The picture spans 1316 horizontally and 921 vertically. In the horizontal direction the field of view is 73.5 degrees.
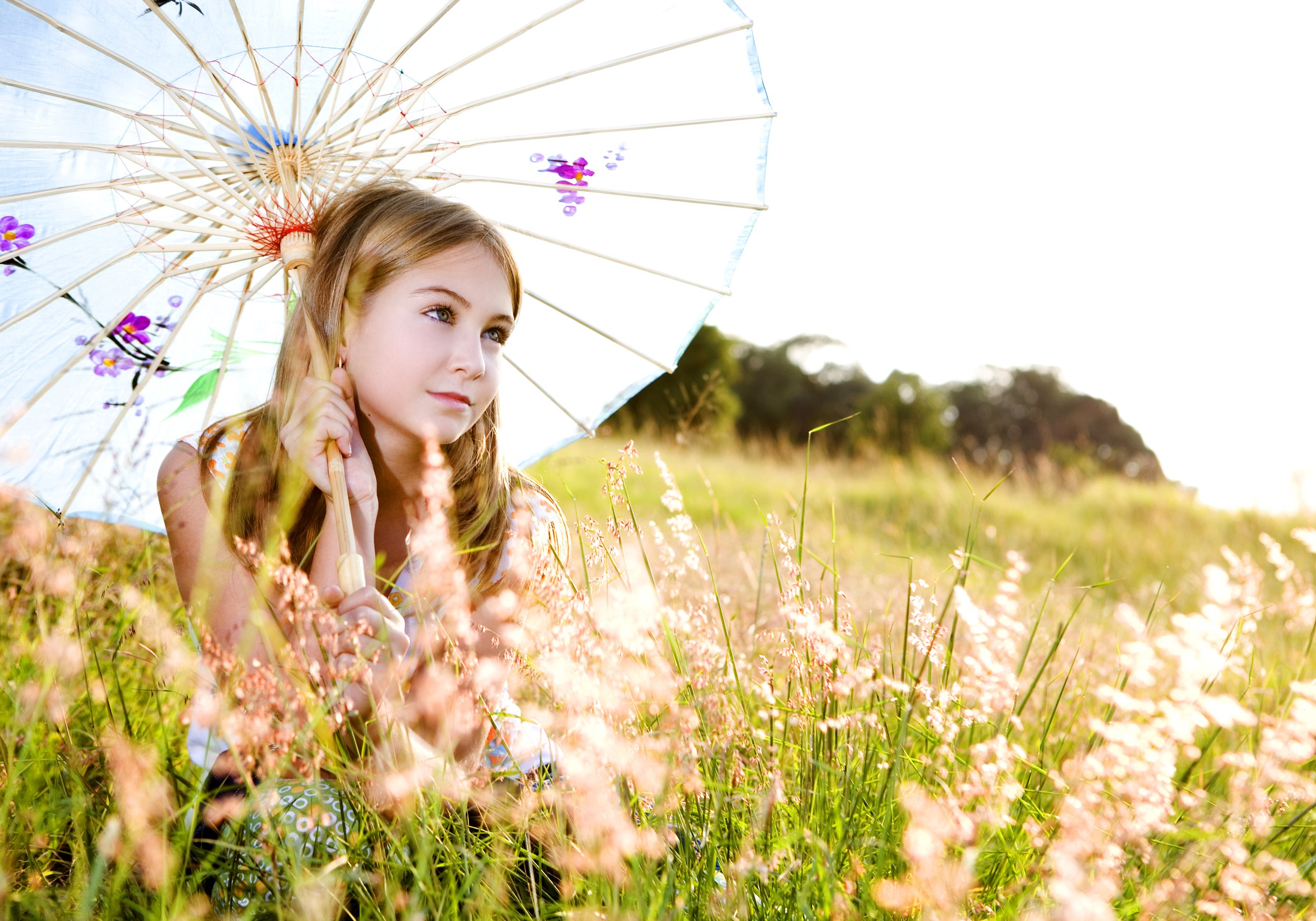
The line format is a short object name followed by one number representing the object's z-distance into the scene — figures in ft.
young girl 7.06
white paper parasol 6.88
